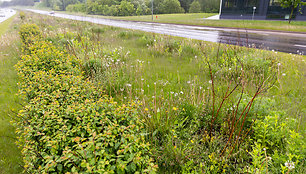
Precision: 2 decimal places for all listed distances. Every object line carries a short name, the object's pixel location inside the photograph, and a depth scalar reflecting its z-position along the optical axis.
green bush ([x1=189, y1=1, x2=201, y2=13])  62.39
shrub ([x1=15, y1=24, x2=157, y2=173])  1.60
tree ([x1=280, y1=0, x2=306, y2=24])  22.83
